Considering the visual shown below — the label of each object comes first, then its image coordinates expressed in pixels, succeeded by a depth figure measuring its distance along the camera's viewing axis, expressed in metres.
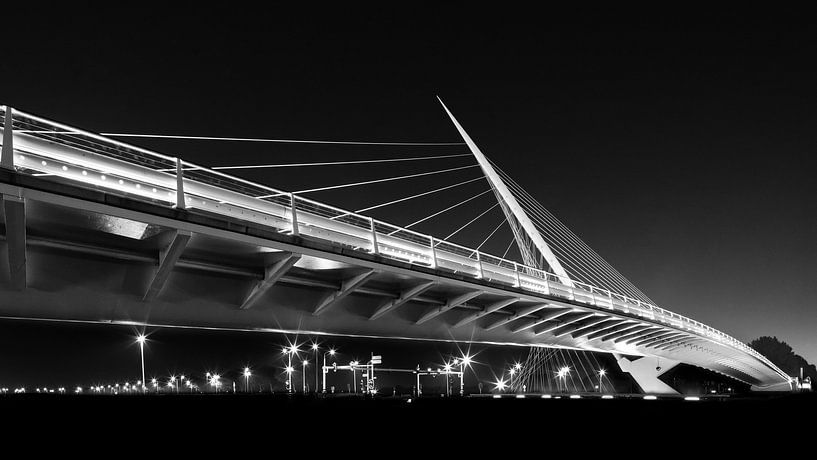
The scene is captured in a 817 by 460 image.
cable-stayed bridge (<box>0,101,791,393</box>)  11.13
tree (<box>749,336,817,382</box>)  163.25
